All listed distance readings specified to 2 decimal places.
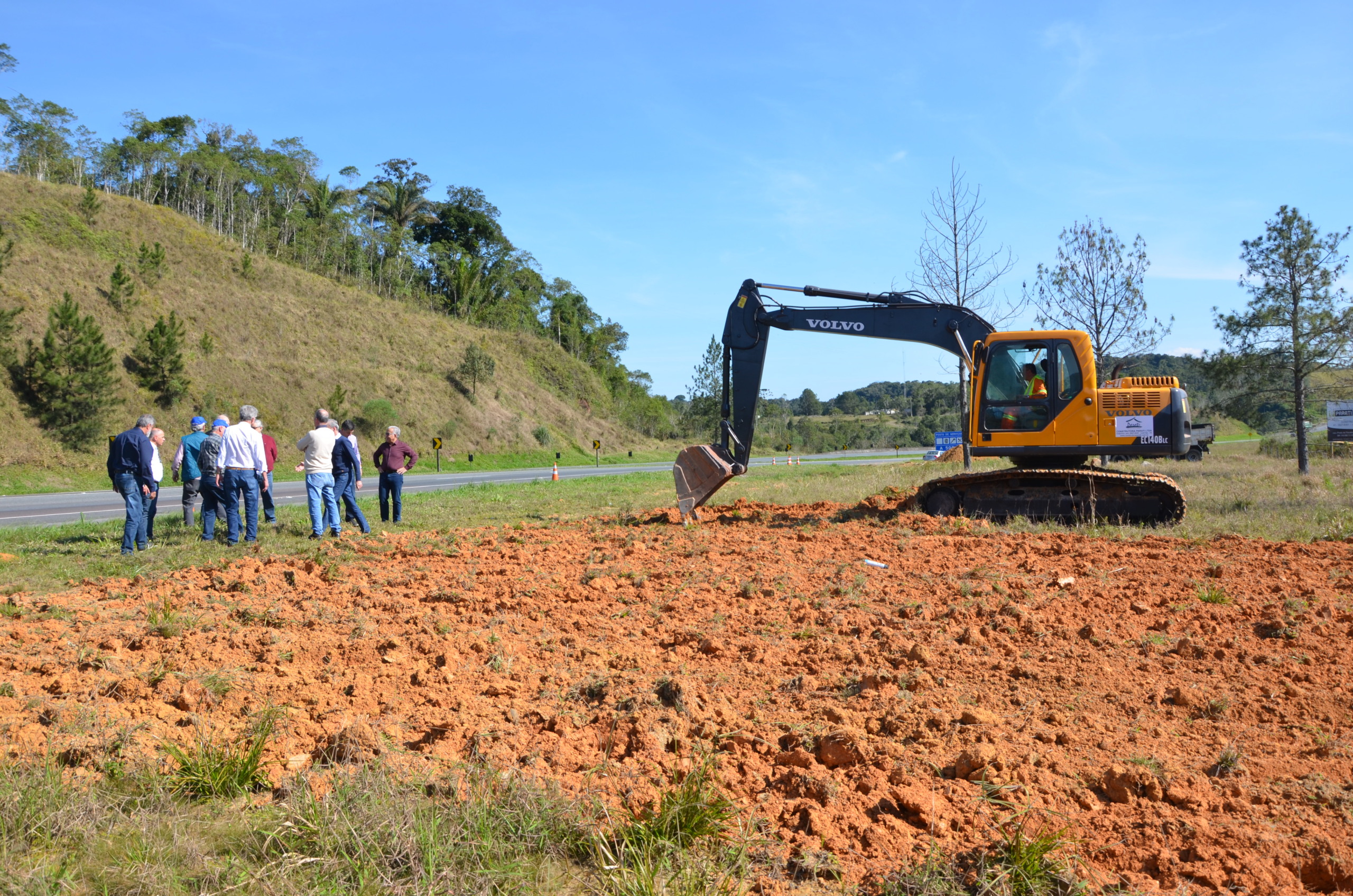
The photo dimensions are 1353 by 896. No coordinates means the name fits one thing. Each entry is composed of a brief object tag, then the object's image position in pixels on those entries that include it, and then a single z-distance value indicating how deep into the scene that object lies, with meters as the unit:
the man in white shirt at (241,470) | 11.27
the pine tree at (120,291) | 35.97
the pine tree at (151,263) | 38.84
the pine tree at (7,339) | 29.58
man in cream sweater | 11.70
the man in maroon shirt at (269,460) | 13.11
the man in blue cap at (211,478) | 11.38
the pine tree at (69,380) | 29.08
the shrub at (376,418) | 39.03
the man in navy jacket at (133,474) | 10.74
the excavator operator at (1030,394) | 12.20
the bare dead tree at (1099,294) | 22.33
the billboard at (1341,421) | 28.12
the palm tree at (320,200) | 59.56
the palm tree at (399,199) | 68.00
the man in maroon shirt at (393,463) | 13.74
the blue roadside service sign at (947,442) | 29.62
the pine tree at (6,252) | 32.97
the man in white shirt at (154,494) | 11.13
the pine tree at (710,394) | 58.41
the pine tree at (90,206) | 41.56
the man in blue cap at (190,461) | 12.51
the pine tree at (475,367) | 47.22
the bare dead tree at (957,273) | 20.77
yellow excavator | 11.88
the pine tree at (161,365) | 33.16
